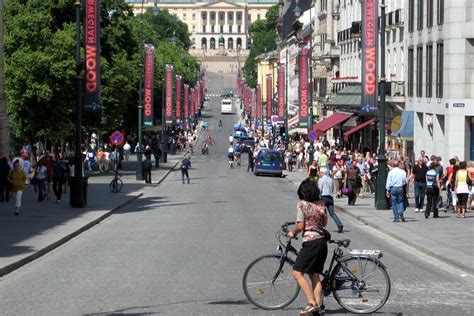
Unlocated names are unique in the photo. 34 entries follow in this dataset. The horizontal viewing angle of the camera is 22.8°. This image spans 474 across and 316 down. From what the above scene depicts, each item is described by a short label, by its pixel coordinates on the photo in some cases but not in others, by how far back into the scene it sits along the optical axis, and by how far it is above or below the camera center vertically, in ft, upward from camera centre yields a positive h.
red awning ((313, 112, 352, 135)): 244.42 +1.15
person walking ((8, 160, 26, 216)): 103.81 -4.61
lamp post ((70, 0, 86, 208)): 114.32 -3.49
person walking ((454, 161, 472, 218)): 102.68 -5.47
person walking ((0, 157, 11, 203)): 121.05 -5.22
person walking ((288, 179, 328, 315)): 44.39 -4.50
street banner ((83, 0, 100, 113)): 124.88 +7.99
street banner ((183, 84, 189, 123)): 367.86 +9.04
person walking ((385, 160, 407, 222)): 96.12 -5.06
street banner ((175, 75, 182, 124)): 315.58 +8.69
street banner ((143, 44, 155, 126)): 201.87 +7.53
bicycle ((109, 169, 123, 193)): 146.82 -7.21
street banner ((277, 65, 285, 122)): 285.02 +7.73
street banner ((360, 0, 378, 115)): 124.26 +7.42
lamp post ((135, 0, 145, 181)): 184.00 -4.21
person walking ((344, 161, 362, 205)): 121.60 -5.76
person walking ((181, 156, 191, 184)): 177.47 -5.91
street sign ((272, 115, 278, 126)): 285.39 +1.83
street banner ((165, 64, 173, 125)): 260.91 +6.57
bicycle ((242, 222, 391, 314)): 46.37 -6.15
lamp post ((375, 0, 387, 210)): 112.38 -3.75
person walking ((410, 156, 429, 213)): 105.40 -4.53
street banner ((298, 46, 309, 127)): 228.22 +8.05
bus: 589.32 +11.00
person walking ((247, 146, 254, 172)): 233.35 -6.63
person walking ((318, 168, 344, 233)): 88.12 -4.90
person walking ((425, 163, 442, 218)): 102.47 -5.54
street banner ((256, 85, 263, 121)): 388.78 +8.00
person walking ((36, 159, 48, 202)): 121.49 -5.05
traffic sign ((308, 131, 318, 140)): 206.86 -1.36
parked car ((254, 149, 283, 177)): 211.61 -6.25
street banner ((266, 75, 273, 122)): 343.67 +8.66
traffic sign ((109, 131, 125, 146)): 179.20 -1.49
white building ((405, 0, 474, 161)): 147.84 +6.64
